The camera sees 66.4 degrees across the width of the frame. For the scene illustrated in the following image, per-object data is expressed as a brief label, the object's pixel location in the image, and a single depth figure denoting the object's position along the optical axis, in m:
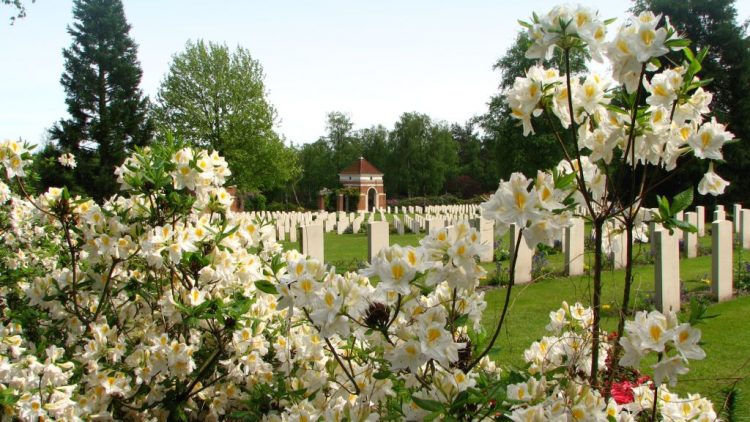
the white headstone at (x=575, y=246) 8.45
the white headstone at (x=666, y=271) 6.33
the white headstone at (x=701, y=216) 13.46
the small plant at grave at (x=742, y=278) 7.91
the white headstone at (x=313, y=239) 7.13
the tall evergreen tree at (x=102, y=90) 30.91
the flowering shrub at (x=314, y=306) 1.47
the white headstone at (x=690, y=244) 11.13
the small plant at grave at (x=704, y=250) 11.51
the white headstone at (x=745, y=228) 11.95
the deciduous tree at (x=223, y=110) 34.53
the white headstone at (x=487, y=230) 9.92
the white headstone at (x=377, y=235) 7.21
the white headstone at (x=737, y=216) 12.86
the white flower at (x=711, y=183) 1.76
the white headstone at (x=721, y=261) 7.14
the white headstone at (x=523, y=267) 8.35
